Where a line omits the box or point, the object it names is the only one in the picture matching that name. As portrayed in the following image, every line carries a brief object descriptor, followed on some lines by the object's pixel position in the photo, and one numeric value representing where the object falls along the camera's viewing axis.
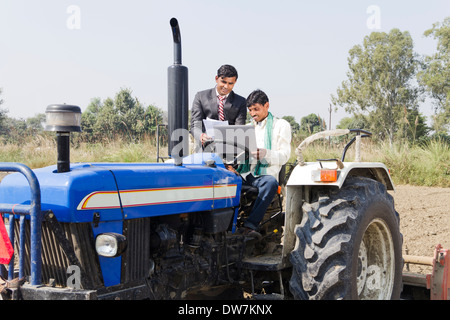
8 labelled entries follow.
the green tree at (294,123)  31.03
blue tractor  2.67
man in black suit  4.54
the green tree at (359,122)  40.14
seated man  3.87
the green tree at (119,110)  23.09
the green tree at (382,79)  38.47
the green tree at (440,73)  32.81
